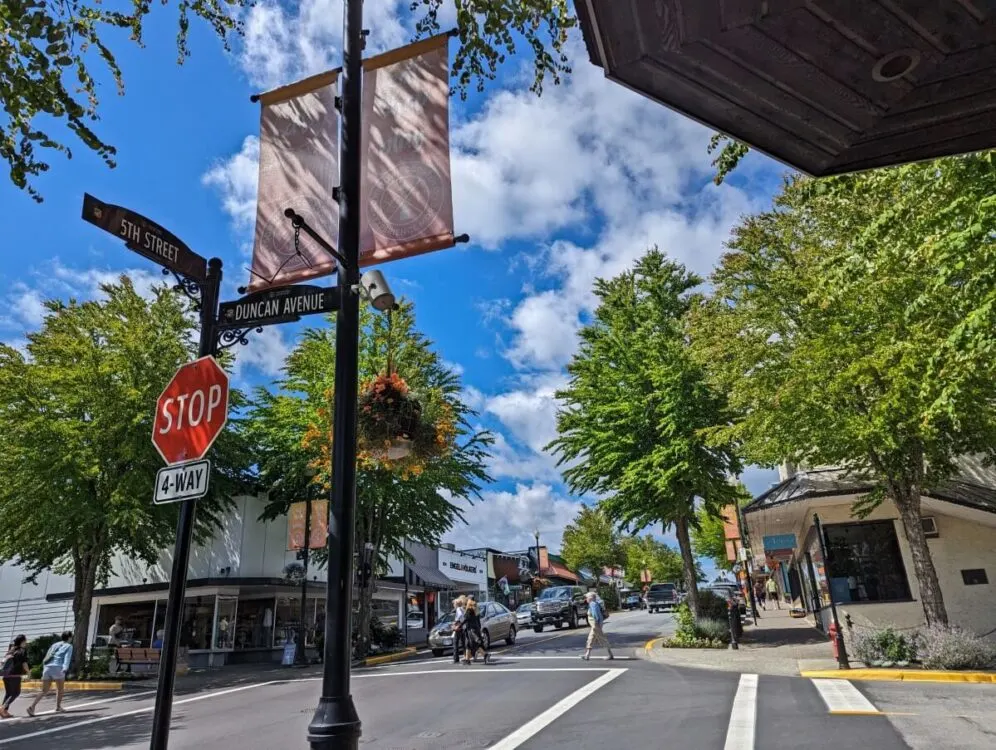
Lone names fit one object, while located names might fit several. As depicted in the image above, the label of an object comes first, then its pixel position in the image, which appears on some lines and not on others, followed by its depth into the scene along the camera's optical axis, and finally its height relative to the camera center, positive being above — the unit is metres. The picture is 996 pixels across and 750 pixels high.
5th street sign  4.39 +2.58
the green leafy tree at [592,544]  63.72 +4.29
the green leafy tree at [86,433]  19.02 +5.34
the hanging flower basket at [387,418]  6.48 +1.76
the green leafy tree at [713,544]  56.41 +3.52
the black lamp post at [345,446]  3.70 +1.00
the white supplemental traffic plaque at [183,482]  3.96 +0.78
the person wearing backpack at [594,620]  16.82 -0.78
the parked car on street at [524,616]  36.47 -1.25
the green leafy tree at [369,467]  22.95 +5.24
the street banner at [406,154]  5.01 +3.40
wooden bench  21.09 -1.28
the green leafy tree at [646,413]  18.06 +4.89
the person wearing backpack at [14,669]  13.49 -0.98
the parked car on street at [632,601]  62.47 -1.31
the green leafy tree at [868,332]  8.18 +4.20
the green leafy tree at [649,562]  78.69 +2.80
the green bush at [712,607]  19.28 -0.71
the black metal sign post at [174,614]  3.77 -0.01
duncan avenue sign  4.69 +2.13
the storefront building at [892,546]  16.52 +0.69
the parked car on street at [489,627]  21.92 -1.05
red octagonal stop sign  4.16 +1.27
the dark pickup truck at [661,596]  43.16 -0.70
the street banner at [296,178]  5.15 +3.36
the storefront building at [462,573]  44.50 +1.66
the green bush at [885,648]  13.22 -1.47
